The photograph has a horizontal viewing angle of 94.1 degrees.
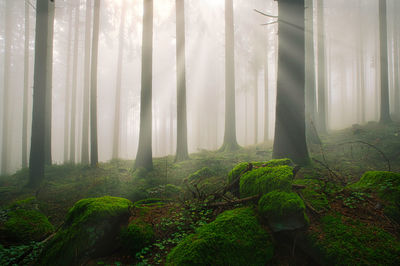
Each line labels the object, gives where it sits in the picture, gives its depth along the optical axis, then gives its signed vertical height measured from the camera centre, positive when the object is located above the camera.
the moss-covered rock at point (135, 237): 2.96 -1.60
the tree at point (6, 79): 20.92 +7.63
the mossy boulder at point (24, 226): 3.51 -1.75
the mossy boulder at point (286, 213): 2.72 -1.14
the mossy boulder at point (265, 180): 3.20 -0.79
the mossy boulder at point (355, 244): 2.26 -1.42
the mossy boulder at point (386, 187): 2.91 -0.92
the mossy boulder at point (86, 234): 2.69 -1.48
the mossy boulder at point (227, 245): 2.33 -1.44
